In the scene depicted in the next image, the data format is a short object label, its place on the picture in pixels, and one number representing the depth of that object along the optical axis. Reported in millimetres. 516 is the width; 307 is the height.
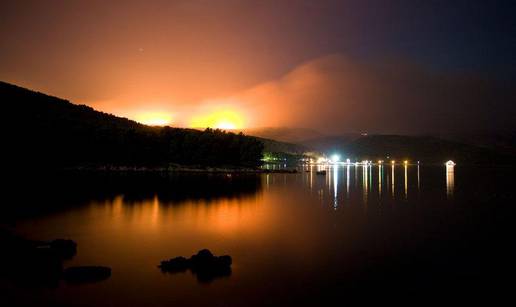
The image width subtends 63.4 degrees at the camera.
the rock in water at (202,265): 18141
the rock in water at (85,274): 16641
